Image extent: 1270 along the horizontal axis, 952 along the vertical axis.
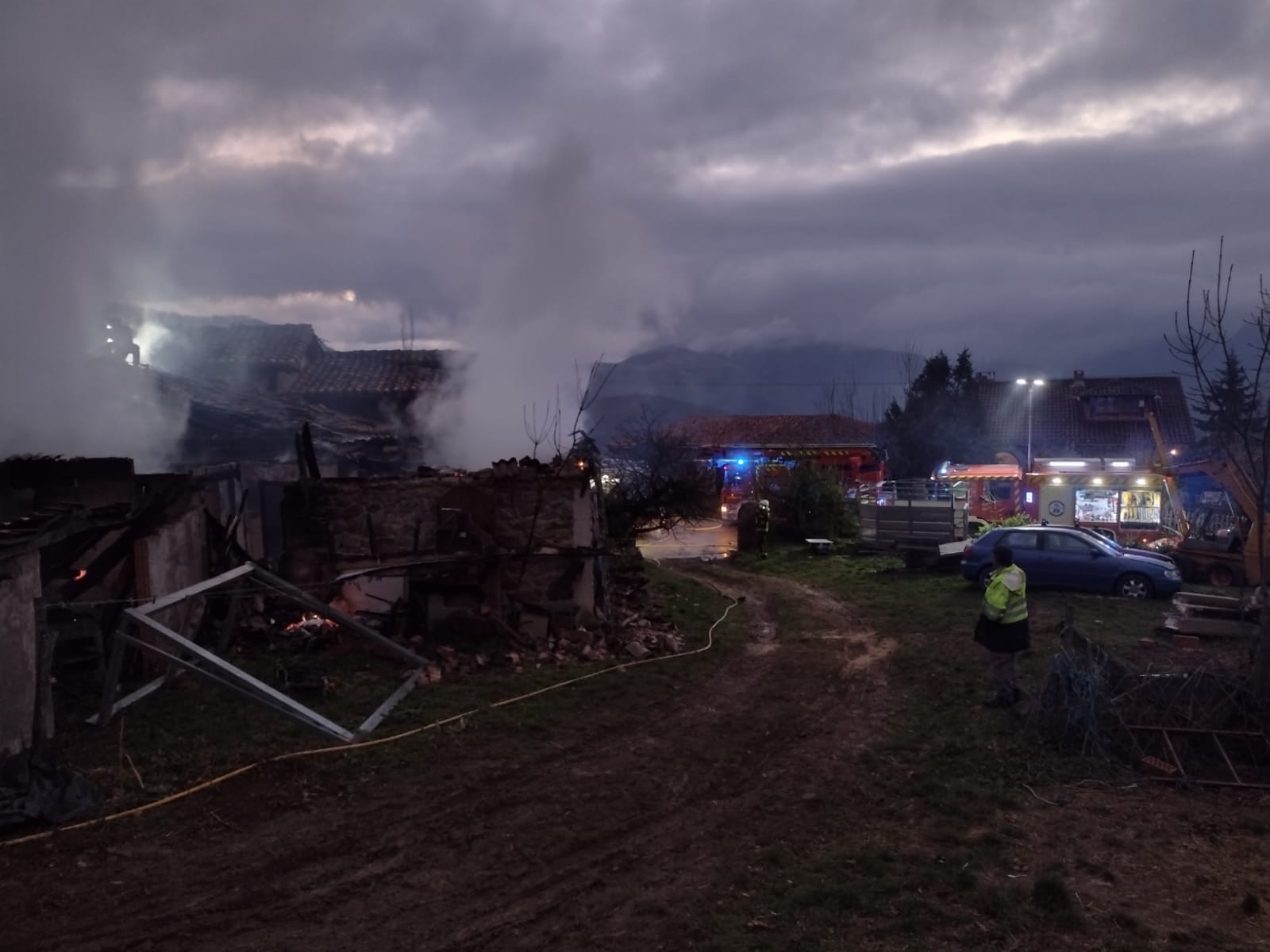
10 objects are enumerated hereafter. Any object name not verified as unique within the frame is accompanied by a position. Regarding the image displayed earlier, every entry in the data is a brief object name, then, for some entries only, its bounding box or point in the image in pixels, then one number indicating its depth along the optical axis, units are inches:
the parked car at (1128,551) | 723.4
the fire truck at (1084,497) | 1006.4
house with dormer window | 1689.2
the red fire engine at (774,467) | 1145.4
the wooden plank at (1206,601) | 556.1
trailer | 879.7
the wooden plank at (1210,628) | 526.0
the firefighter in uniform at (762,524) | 1019.3
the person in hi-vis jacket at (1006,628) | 409.4
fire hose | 281.4
